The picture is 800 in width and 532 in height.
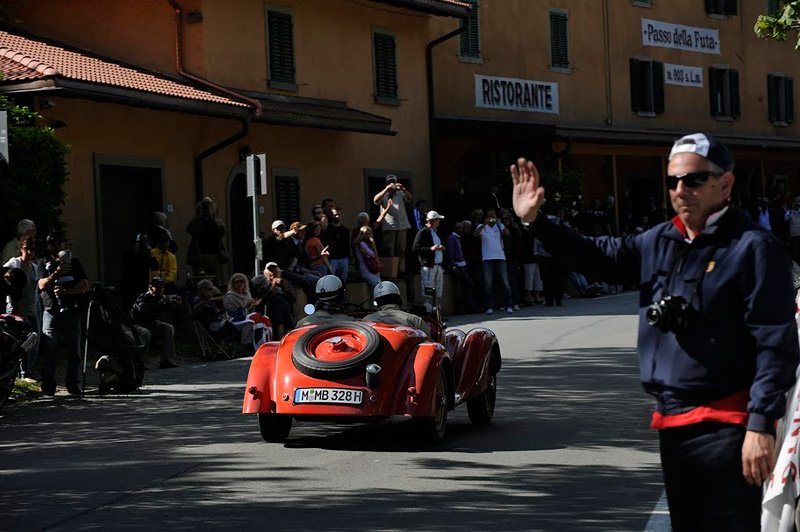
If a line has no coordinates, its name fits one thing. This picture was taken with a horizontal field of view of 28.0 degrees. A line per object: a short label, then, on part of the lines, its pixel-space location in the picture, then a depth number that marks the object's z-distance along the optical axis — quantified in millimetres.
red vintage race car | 11320
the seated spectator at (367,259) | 26547
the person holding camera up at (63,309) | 16344
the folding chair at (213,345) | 20688
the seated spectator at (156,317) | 19375
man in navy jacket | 4949
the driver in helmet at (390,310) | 12250
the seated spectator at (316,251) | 24719
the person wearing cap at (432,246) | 26922
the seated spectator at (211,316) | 20719
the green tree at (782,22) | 27266
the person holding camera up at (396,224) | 28391
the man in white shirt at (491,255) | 28328
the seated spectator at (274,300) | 21375
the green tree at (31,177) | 19516
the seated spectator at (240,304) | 20750
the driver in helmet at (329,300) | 12594
